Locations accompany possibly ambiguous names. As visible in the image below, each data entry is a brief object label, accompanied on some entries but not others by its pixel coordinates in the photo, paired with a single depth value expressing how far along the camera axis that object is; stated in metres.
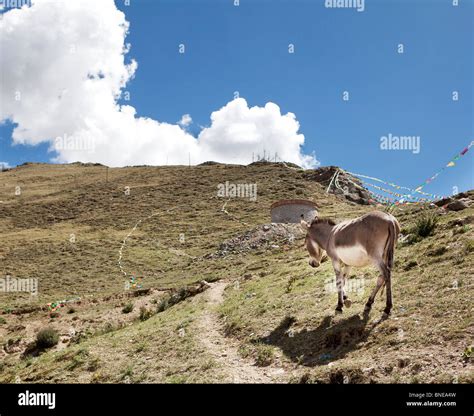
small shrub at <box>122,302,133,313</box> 26.94
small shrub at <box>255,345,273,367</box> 10.34
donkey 10.53
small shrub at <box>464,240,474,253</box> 13.43
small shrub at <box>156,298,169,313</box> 24.33
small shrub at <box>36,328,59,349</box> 22.30
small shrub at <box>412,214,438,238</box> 18.55
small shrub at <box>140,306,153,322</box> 23.42
